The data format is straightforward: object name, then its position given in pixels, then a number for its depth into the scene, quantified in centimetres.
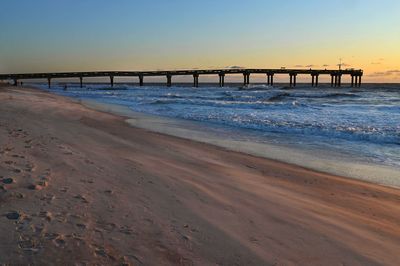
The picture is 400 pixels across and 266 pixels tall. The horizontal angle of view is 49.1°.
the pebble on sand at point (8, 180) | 493
